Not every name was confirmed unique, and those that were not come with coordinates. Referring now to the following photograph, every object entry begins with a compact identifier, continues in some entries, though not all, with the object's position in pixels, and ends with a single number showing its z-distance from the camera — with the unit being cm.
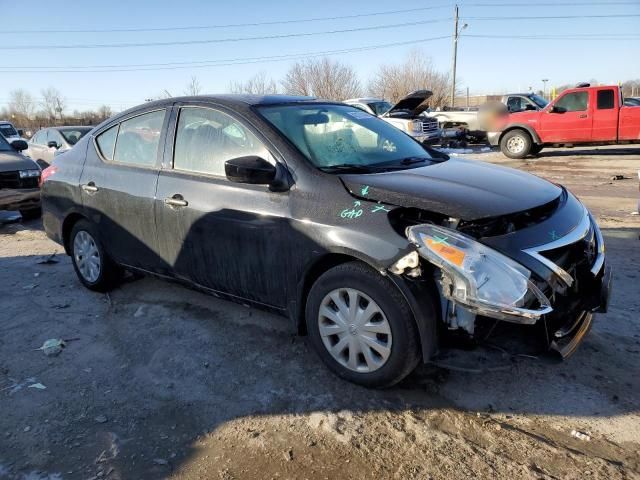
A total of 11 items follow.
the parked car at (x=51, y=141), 1254
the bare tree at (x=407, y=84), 4697
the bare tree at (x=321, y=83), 4159
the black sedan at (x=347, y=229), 264
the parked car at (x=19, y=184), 844
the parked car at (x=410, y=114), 1656
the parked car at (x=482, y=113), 1740
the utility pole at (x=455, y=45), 3703
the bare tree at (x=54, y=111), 6378
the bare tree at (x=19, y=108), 7844
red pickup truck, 1428
